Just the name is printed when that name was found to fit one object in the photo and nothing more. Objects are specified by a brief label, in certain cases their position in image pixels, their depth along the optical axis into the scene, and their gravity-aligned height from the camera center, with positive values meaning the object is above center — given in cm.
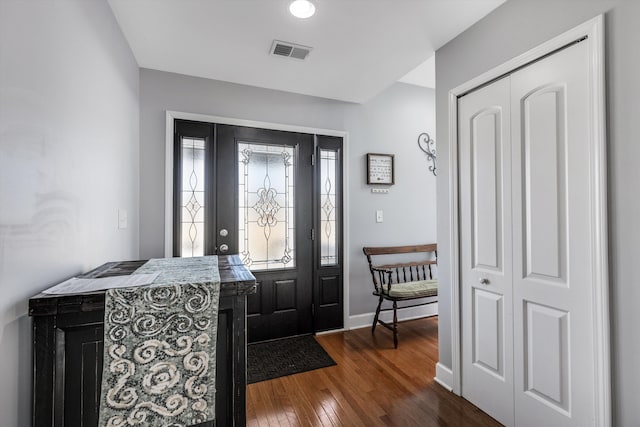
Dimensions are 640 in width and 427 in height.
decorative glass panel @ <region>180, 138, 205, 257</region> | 267 +18
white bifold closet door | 138 -17
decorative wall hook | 363 +86
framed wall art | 333 +54
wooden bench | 291 -68
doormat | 235 -124
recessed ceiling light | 175 +126
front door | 270 +6
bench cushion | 288 -74
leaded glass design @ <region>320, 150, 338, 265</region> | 317 +9
